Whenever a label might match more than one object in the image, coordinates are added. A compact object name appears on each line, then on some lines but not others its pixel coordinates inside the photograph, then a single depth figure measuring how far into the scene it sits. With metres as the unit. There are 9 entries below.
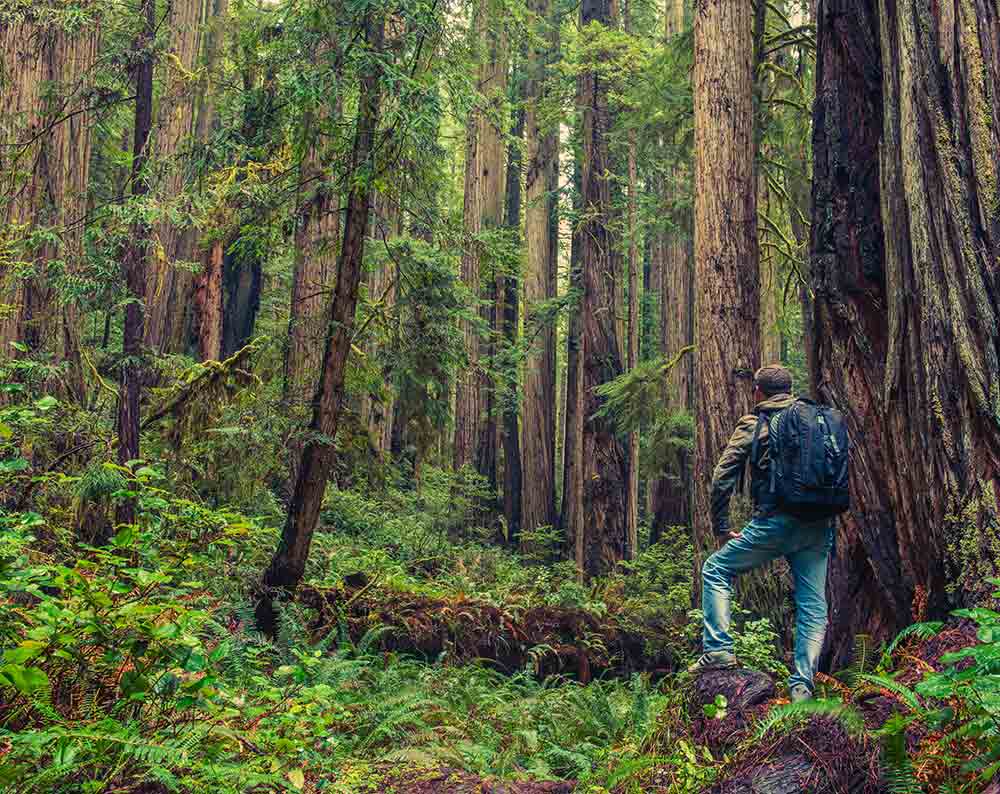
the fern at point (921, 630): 4.02
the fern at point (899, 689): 3.43
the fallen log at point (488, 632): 9.05
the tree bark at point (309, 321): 7.81
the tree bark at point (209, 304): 14.70
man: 4.65
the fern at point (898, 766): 3.17
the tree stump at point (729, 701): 4.40
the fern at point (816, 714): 3.54
